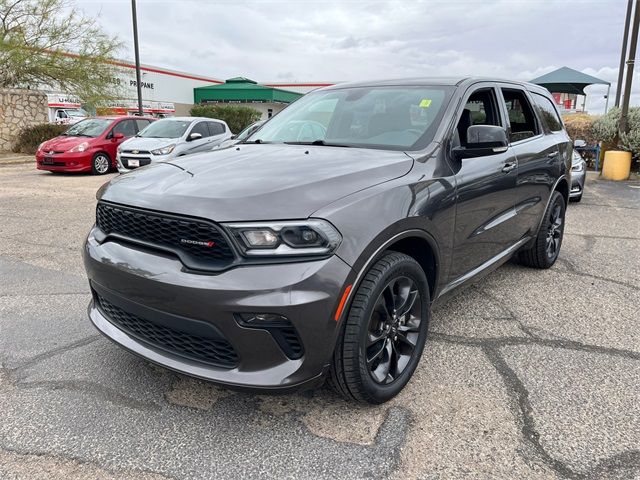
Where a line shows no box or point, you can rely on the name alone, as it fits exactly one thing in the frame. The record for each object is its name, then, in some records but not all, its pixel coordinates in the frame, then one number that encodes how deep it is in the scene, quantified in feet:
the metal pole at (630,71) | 41.16
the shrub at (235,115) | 89.97
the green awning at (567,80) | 58.90
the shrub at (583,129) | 50.94
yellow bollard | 42.42
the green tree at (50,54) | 60.59
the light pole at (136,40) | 62.95
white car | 37.29
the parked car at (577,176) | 28.94
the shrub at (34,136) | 59.47
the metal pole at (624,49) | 57.53
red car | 40.93
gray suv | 7.00
